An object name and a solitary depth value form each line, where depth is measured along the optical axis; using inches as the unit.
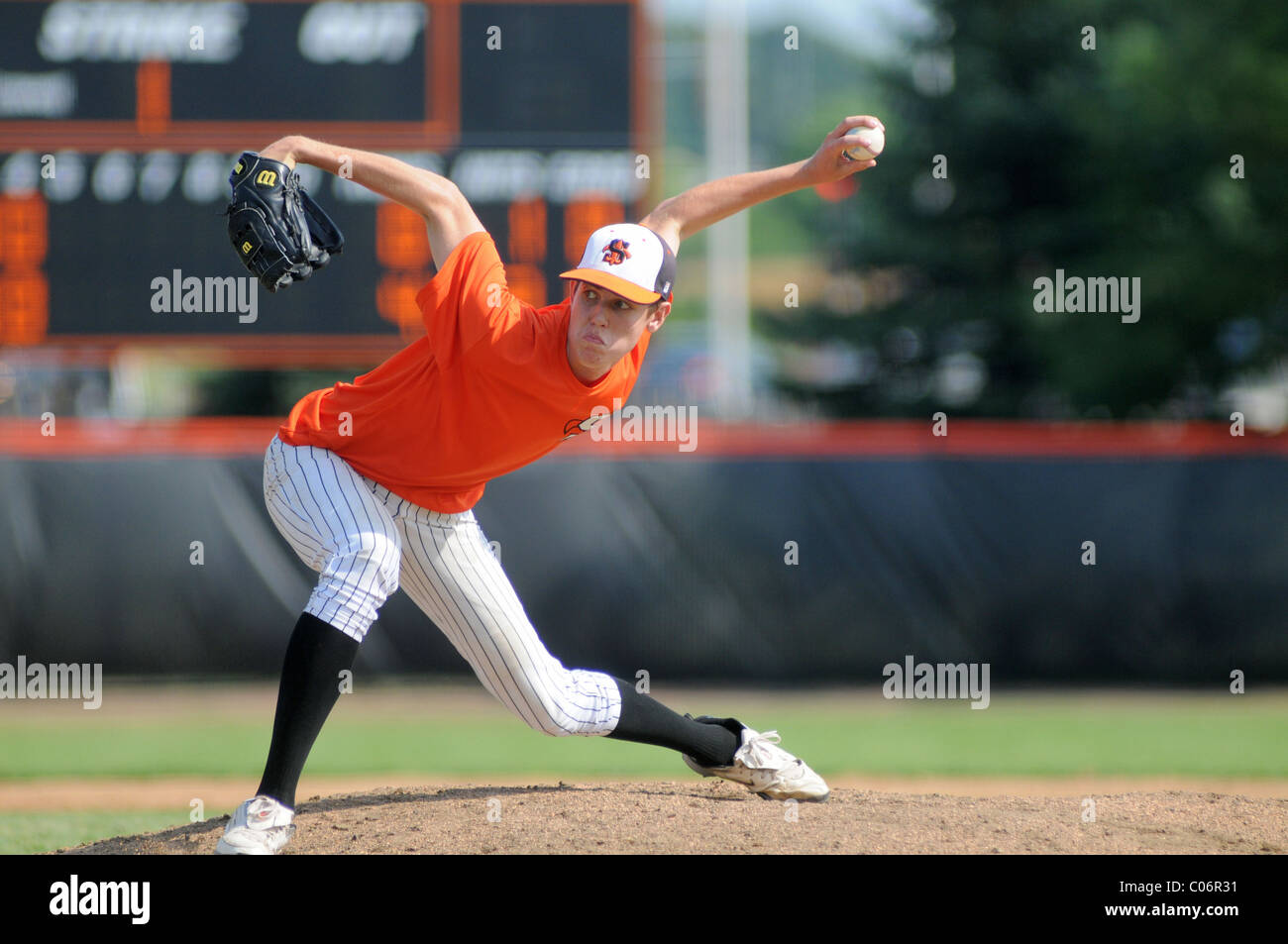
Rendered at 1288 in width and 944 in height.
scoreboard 582.6
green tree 1144.2
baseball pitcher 235.1
